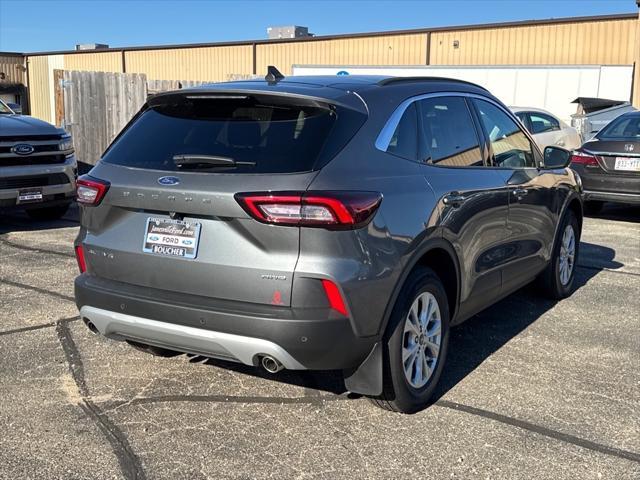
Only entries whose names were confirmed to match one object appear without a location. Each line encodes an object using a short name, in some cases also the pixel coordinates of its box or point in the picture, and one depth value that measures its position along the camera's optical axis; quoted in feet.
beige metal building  65.41
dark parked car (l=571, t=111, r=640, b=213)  32.01
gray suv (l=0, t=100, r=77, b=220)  28.02
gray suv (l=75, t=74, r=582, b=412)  10.48
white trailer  58.08
